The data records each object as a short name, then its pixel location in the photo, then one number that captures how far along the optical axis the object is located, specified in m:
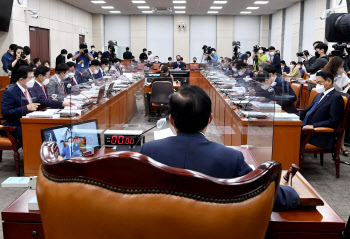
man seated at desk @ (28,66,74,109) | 4.30
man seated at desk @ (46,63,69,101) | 5.10
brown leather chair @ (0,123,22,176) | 3.85
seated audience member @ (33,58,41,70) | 9.57
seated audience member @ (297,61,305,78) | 11.15
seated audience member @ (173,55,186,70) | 15.16
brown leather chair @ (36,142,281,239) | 0.92
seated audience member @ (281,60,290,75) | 13.03
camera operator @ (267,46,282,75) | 10.95
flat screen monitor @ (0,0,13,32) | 9.95
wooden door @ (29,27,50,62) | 12.95
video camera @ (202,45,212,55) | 14.90
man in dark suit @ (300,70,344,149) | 3.92
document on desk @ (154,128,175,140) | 2.18
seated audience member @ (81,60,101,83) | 6.97
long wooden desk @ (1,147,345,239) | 1.52
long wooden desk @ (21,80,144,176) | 3.65
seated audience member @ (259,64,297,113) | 4.44
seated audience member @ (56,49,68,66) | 11.15
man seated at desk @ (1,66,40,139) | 3.96
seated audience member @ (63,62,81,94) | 5.96
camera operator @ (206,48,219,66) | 14.48
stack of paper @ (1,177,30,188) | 1.70
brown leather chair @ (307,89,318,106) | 4.68
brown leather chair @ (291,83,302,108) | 5.84
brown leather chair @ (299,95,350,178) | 3.83
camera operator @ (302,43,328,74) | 6.31
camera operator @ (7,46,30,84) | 7.56
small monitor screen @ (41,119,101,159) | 2.42
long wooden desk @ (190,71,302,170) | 3.03
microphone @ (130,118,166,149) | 2.06
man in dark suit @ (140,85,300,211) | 1.27
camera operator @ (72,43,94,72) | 9.76
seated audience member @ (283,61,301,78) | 10.34
